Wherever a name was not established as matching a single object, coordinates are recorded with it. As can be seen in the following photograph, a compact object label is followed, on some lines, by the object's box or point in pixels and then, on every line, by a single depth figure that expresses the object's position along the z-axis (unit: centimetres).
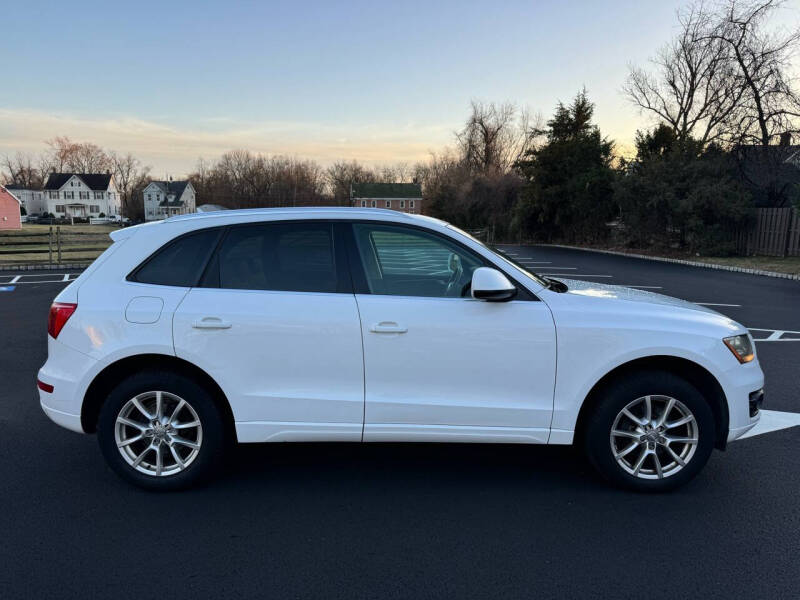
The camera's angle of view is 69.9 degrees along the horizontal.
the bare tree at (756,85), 2339
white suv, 350
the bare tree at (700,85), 2631
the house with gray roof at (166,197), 10338
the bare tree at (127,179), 12112
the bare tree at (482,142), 5709
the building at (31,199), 11151
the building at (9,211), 6201
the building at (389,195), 8712
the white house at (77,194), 10394
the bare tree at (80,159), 11838
